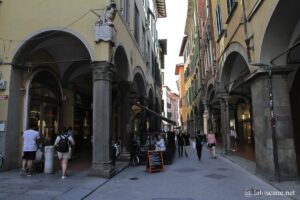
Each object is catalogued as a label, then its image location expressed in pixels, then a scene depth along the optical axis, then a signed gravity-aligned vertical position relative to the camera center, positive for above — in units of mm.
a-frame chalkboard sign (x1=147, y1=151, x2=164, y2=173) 12156 -871
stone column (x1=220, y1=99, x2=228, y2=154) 18484 +950
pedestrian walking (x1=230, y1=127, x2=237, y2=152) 21809 -53
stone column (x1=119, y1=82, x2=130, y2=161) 15922 +1168
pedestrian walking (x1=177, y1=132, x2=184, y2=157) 19344 -275
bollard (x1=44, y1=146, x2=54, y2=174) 10969 -658
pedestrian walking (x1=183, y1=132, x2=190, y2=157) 19884 -54
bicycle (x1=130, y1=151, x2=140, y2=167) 14443 -868
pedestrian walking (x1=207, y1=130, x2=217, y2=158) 17297 -160
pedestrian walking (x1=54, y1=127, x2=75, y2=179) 10094 -219
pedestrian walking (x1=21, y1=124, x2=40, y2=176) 10383 -243
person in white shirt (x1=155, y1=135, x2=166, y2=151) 14652 -260
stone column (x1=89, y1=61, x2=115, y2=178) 10664 +693
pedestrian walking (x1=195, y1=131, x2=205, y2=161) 16562 -357
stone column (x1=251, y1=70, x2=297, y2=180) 9234 +271
